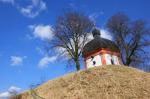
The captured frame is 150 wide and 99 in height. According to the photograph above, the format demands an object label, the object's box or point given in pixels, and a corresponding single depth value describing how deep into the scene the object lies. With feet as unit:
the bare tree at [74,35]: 154.20
